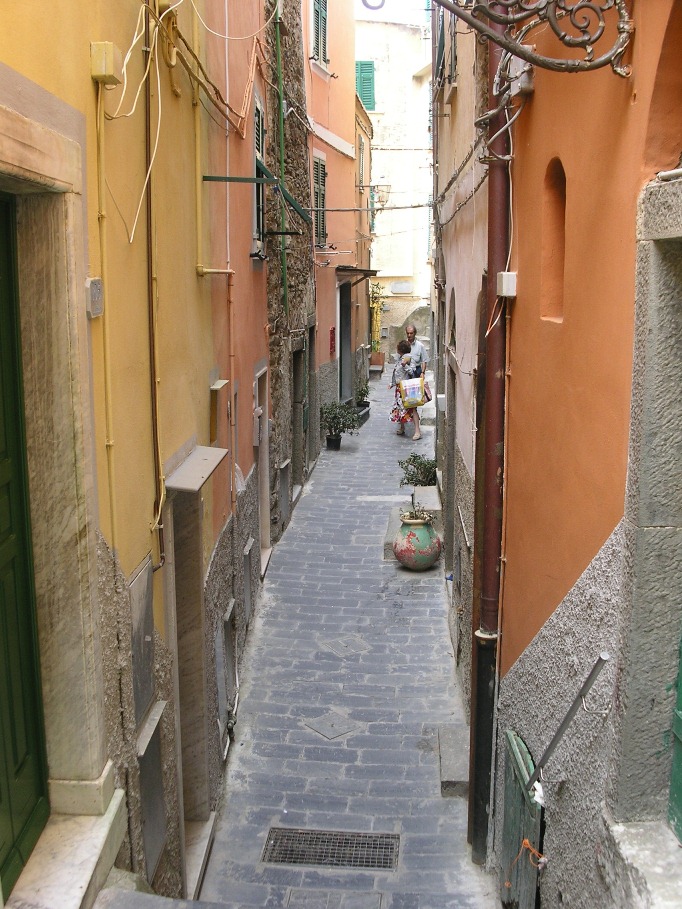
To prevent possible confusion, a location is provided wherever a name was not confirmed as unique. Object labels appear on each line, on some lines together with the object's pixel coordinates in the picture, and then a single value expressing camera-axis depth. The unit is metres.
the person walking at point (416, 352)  19.52
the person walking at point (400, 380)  19.53
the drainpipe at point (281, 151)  11.38
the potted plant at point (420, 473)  13.29
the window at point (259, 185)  9.87
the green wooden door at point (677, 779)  3.08
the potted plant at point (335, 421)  18.56
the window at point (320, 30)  16.66
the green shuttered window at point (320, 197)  16.84
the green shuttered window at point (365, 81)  34.03
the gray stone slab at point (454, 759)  6.98
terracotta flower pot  11.46
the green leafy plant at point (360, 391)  22.73
